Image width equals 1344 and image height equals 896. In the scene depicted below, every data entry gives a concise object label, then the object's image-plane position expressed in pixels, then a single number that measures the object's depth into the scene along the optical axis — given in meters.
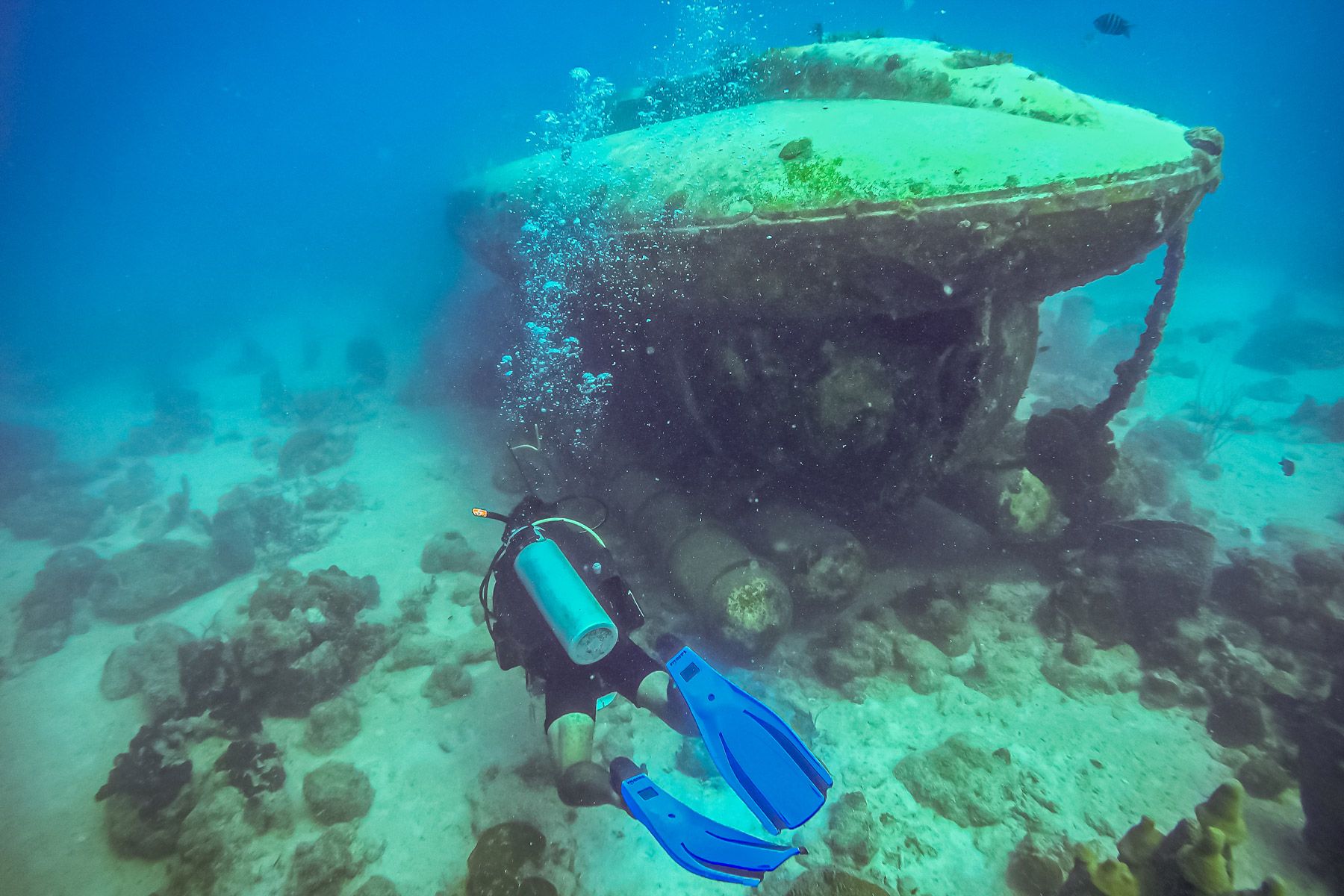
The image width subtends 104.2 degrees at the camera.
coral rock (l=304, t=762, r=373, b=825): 3.93
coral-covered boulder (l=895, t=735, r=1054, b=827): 3.54
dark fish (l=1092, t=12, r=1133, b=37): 9.53
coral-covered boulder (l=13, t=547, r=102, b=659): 6.89
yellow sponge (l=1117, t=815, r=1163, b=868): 2.61
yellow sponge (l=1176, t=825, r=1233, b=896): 2.26
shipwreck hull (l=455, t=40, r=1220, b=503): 3.42
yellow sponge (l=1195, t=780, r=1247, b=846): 2.44
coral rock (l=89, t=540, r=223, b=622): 7.32
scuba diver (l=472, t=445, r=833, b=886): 2.98
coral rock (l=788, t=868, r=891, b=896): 2.92
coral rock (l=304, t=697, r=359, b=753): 4.56
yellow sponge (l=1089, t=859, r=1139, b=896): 2.47
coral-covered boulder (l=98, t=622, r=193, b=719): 5.48
